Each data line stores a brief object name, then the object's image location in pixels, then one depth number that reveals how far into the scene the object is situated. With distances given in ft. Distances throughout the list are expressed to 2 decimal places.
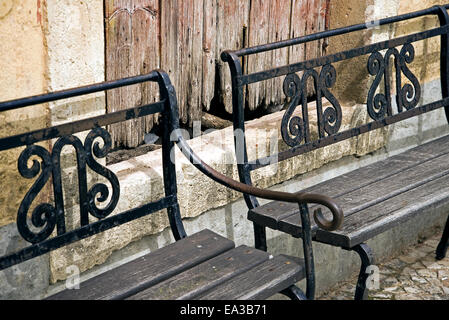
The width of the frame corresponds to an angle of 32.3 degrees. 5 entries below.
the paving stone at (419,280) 13.01
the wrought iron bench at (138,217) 8.04
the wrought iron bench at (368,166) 9.68
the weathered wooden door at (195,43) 10.31
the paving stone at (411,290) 12.66
